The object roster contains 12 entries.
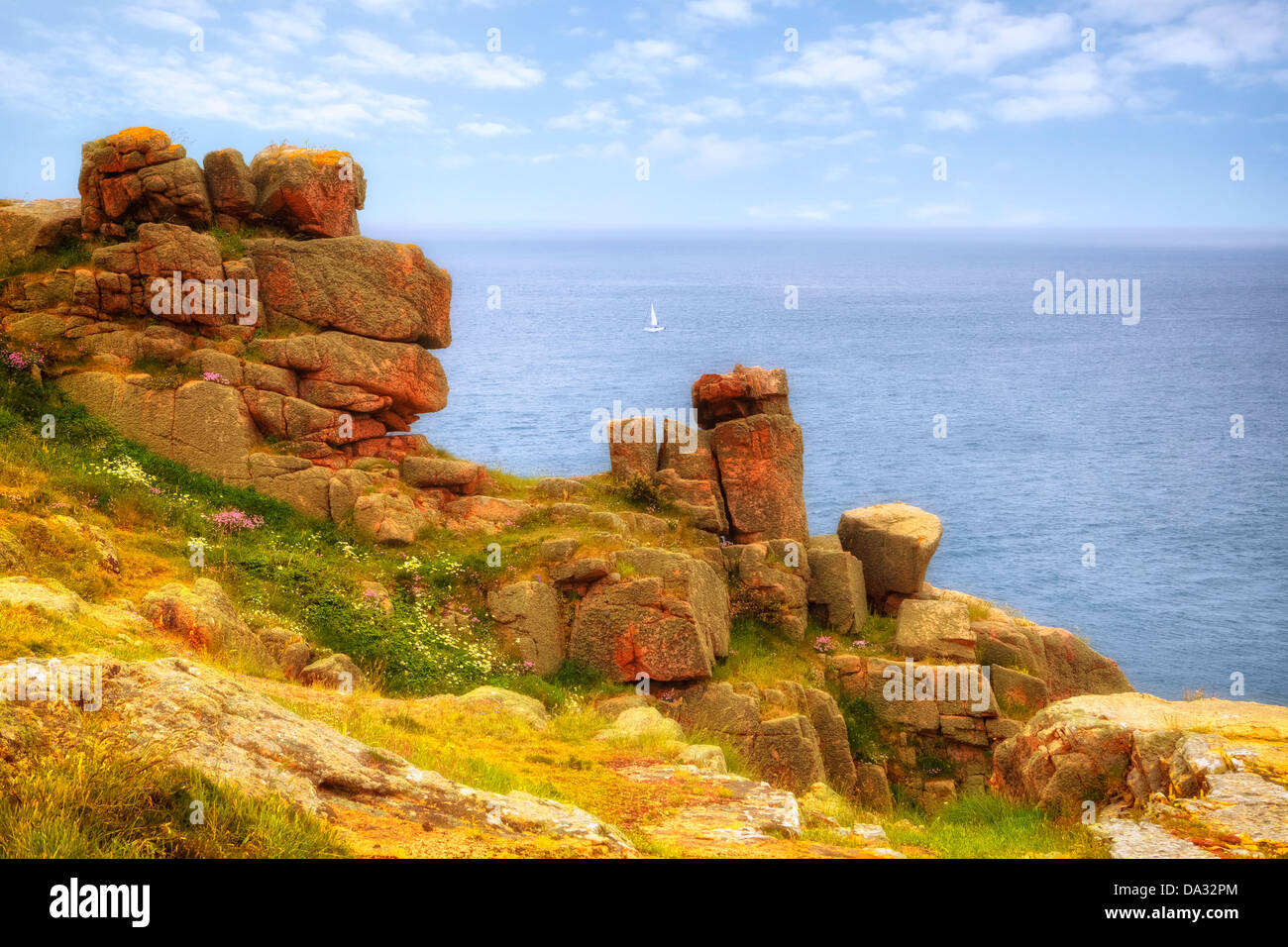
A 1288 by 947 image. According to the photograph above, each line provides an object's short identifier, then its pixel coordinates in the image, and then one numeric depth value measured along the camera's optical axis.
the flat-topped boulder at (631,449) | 33.19
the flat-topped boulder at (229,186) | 30.67
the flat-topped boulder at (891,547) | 35.69
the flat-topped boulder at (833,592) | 33.44
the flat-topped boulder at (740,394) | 34.50
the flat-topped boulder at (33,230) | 30.28
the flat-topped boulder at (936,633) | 32.72
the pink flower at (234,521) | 25.94
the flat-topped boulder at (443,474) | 30.31
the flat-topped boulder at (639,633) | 26.75
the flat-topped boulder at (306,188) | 30.70
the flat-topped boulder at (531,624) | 26.36
